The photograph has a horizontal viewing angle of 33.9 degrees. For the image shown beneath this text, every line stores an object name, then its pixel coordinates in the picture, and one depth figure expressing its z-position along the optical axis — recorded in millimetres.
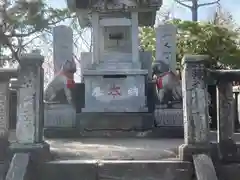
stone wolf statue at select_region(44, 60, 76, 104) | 9969
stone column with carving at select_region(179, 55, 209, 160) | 5680
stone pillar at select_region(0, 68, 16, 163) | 6035
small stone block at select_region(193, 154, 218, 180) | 5160
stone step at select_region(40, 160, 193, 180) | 5430
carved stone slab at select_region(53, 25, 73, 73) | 11070
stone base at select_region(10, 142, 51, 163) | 5609
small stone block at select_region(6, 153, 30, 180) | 5141
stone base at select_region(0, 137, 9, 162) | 5981
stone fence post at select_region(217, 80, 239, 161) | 6109
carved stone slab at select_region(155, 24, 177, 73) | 11250
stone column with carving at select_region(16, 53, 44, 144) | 5758
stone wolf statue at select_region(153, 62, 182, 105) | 9789
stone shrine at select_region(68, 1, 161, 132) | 9922
